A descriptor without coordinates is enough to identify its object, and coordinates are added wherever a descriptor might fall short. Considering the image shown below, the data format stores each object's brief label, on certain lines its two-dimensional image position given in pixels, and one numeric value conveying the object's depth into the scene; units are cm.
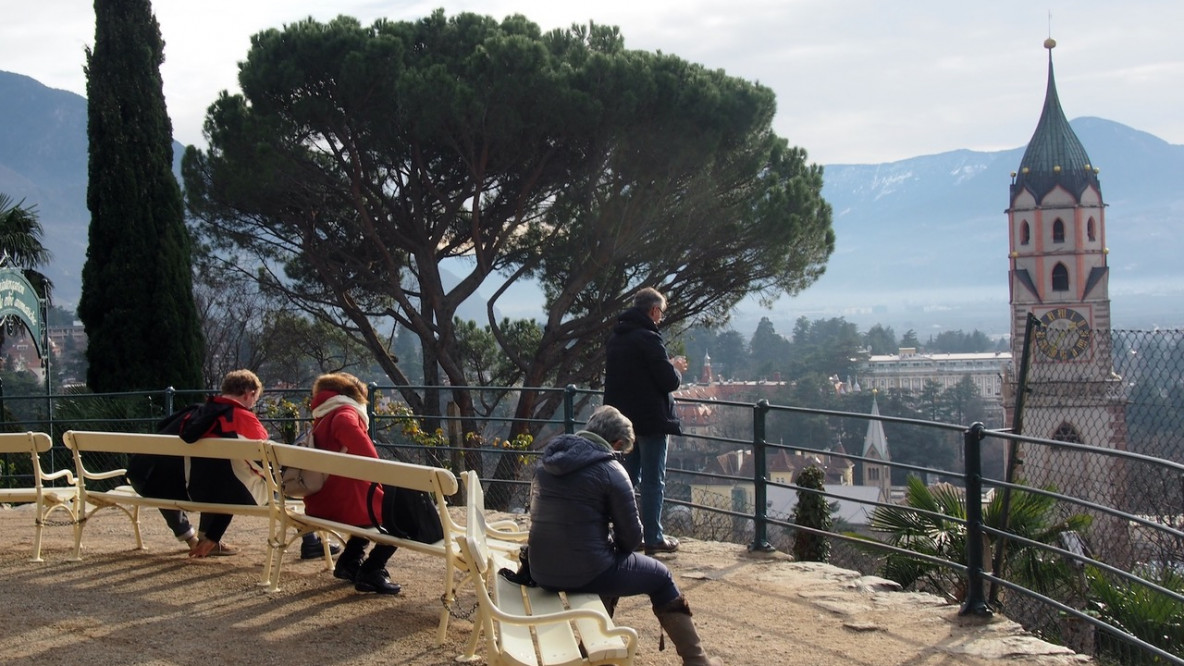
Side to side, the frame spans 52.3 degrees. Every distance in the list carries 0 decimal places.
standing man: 643
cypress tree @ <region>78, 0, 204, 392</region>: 1471
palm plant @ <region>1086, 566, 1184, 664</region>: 558
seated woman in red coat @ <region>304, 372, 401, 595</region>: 557
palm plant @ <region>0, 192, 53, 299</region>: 1780
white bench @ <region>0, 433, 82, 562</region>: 647
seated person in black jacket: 414
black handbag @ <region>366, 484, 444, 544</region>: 525
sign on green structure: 1163
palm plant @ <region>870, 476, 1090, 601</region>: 671
